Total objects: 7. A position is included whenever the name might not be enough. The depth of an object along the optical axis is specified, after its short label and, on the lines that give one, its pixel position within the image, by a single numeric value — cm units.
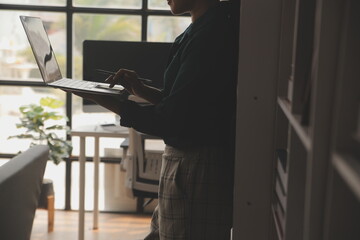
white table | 342
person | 170
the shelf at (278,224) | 136
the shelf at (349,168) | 67
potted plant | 380
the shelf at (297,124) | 92
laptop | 178
